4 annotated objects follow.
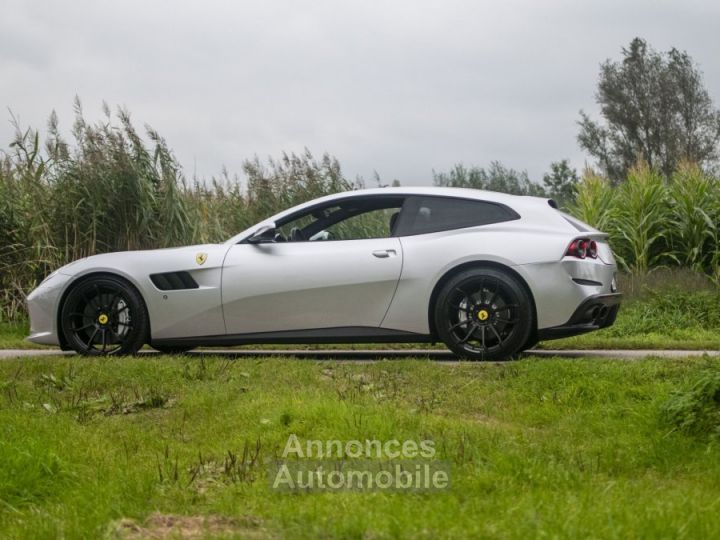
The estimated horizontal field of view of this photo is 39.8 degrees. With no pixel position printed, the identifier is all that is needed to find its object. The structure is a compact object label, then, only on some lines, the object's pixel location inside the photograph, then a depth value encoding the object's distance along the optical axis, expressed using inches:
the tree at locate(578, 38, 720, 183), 1952.5
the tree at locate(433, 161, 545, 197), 994.1
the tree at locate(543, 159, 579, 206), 2011.3
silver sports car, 335.3
